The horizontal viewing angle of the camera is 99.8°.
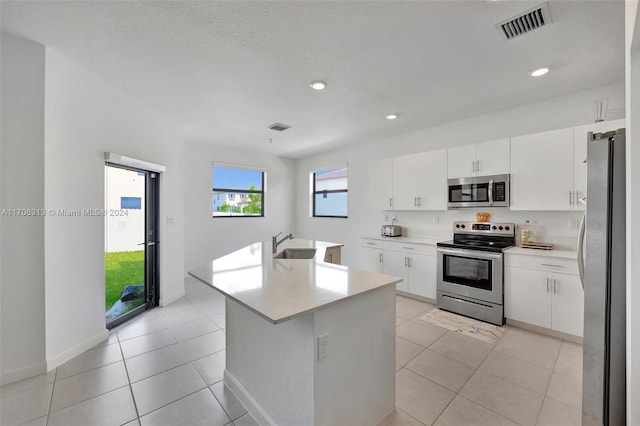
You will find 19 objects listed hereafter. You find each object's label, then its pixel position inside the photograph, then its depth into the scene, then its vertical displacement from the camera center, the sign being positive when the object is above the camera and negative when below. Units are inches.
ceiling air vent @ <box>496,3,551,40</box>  71.1 +53.0
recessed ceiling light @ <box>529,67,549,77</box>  99.3 +52.9
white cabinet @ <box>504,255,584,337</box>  107.2 -34.5
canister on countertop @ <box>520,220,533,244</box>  131.0 -11.0
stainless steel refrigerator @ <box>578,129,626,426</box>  52.5 -14.2
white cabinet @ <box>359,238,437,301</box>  150.5 -30.4
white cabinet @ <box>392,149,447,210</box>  154.6 +19.0
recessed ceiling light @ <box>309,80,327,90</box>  108.4 +52.3
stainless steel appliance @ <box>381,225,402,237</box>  179.5 -12.4
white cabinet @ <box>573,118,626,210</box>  110.5 +21.0
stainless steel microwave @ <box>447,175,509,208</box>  131.8 +10.9
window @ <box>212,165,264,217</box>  223.0 +18.0
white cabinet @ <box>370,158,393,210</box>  180.2 +20.0
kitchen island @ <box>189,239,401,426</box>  55.0 -30.8
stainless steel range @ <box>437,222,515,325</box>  125.0 -28.7
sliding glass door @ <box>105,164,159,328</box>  119.8 -14.9
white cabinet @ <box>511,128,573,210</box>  115.1 +18.8
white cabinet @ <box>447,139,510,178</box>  131.9 +27.6
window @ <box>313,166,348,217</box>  230.4 +17.7
